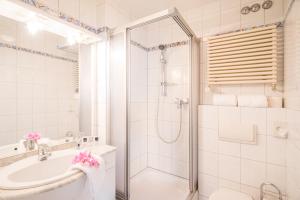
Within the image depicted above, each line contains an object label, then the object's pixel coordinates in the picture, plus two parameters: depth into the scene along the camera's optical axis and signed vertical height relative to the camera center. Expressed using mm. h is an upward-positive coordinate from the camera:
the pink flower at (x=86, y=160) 1010 -403
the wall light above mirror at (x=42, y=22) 1071 +625
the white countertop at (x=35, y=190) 747 -461
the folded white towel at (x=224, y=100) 1629 -14
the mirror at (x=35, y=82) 1111 +132
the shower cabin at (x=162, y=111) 1814 -178
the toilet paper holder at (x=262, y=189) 1377 -817
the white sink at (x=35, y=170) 834 -465
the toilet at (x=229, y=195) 1400 -893
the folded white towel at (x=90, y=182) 960 -531
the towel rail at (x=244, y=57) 1454 +425
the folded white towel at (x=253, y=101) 1483 -22
